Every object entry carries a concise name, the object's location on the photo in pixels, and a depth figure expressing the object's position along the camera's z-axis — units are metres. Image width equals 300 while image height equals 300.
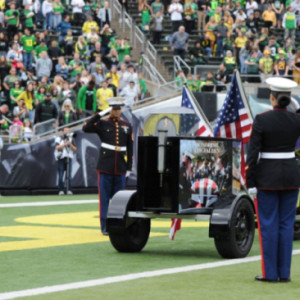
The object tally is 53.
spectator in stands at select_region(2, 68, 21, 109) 26.57
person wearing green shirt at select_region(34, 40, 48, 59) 28.62
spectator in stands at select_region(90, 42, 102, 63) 29.69
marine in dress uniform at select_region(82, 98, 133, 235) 14.09
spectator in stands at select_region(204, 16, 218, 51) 33.44
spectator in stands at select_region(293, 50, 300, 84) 30.30
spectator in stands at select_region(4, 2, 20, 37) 29.09
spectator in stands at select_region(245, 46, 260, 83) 29.91
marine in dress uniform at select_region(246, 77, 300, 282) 9.54
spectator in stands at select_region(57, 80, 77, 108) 26.33
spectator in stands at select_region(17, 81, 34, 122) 26.02
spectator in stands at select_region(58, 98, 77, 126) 25.98
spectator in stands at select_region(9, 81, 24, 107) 26.33
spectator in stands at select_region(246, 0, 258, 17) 35.94
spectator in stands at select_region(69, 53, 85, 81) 28.41
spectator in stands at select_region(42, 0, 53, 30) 30.58
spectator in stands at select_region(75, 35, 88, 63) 29.56
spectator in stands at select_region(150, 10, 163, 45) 32.84
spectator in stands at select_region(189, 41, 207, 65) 32.12
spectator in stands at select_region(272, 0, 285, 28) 36.53
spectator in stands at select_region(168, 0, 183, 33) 33.66
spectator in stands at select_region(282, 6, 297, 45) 35.10
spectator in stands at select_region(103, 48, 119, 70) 29.98
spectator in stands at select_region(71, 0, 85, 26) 31.86
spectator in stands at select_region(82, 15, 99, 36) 30.84
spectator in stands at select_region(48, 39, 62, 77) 28.86
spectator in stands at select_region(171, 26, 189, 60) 31.83
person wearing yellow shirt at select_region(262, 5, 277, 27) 35.91
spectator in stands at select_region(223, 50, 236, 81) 30.64
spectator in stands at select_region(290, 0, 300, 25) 35.78
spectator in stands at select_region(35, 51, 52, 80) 27.98
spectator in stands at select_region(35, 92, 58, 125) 25.33
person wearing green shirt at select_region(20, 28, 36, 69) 28.25
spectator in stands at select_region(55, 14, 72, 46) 30.78
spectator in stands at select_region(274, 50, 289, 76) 30.81
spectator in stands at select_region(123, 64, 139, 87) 28.10
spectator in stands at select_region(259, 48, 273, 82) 30.91
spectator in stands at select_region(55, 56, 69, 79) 28.33
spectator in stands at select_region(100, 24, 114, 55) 31.02
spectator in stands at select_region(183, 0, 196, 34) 34.44
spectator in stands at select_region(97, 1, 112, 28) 32.22
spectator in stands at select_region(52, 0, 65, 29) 30.84
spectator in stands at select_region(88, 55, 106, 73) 28.53
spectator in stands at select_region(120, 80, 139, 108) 27.61
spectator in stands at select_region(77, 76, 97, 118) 26.30
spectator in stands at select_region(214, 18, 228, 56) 33.41
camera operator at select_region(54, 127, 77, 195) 24.69
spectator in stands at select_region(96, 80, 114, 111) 26.52
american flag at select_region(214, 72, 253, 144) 12.76
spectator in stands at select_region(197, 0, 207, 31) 35.28
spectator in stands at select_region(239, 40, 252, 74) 31.22
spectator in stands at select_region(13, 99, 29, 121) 25.58
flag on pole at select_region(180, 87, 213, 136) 13.12
